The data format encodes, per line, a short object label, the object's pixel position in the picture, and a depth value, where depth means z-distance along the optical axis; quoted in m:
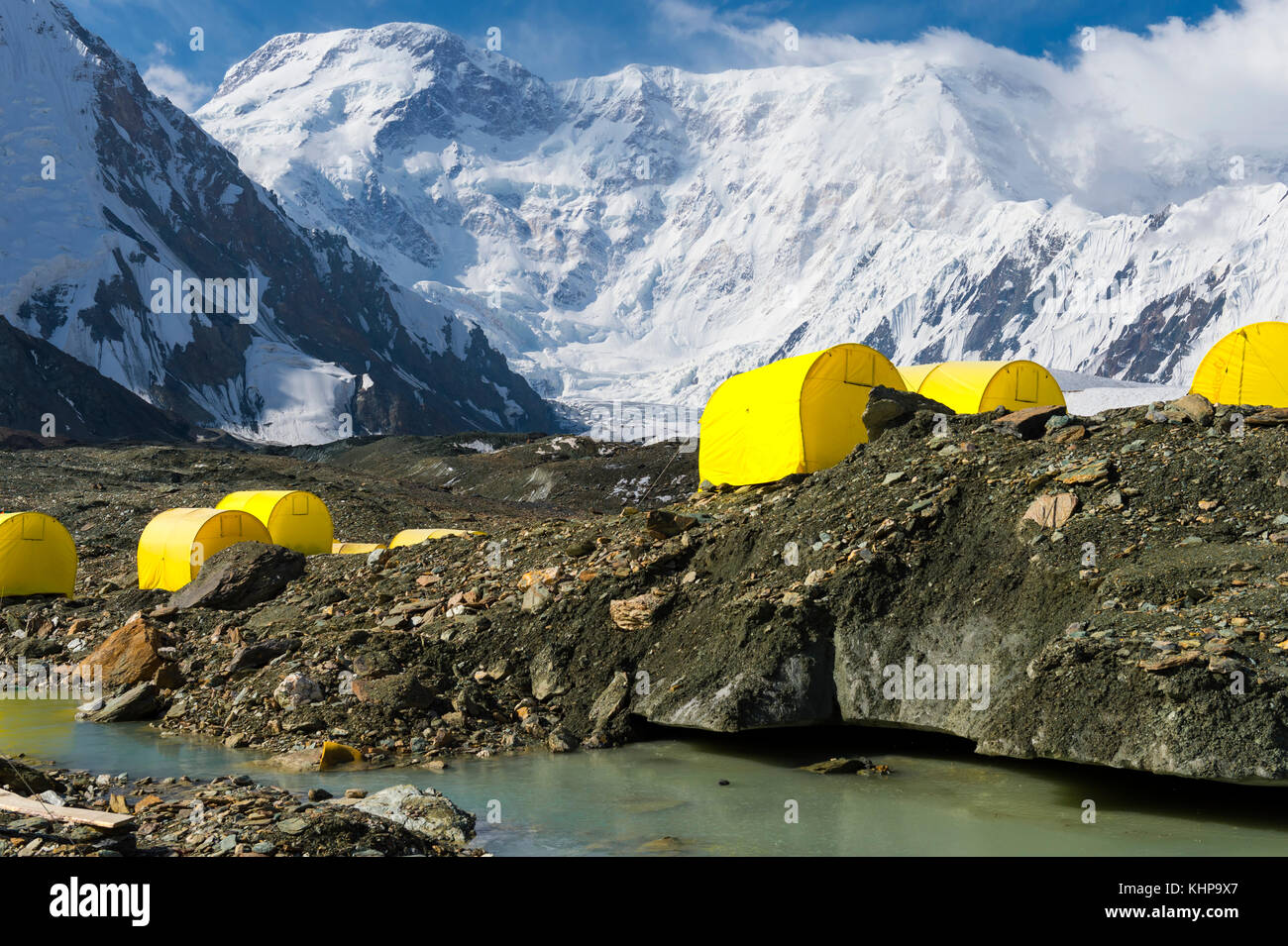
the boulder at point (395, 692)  11.26
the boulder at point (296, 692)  11.45
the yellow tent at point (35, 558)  21.66
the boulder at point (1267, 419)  11.91
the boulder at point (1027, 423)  13.45
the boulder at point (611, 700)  11.26
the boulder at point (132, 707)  12.84
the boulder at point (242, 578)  16.48
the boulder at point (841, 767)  9.78
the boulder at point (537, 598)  12.77
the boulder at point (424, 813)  7.61
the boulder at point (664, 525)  13.59
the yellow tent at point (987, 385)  25.12
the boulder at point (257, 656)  13.02
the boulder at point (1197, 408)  12.15
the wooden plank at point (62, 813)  6.80
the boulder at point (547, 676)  11.78
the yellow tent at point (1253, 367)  22.92
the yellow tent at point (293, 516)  24.34
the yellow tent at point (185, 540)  19.77
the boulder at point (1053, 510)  11.02
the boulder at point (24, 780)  8.35
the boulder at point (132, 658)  13.98
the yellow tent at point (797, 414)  17.44
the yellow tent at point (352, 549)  24.03
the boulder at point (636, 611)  11.98
